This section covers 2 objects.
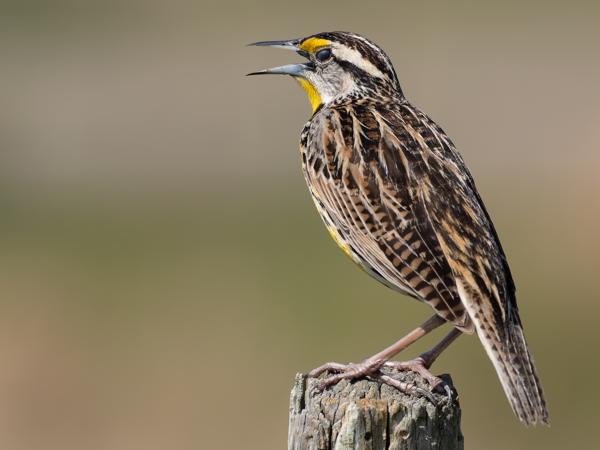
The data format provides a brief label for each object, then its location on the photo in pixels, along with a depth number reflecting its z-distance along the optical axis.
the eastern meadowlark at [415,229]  8.23
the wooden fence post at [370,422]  7.46
